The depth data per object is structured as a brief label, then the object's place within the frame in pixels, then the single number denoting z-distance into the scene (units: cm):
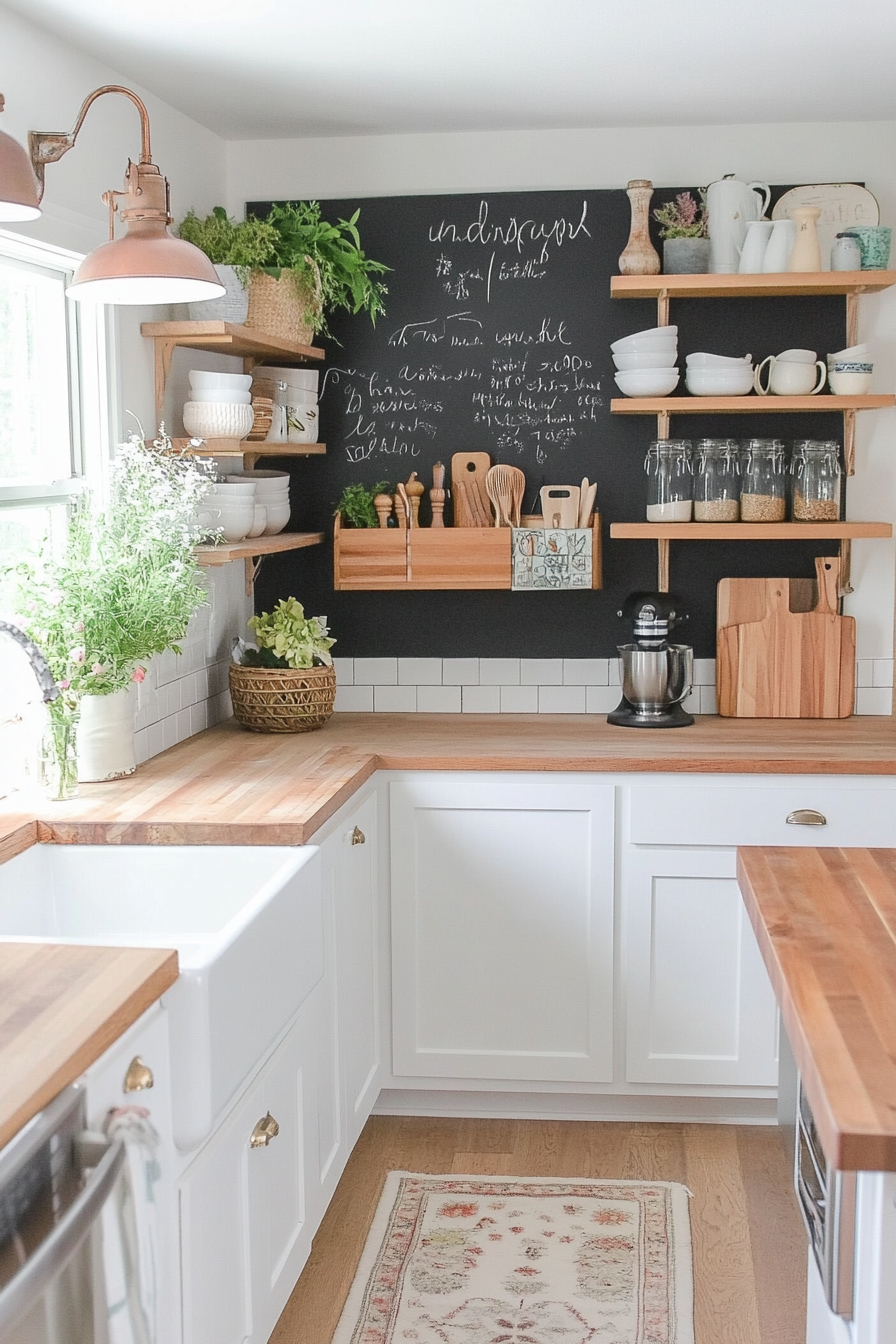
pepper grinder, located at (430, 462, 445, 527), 383
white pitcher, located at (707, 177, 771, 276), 362
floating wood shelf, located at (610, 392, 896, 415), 361
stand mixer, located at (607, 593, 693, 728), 364
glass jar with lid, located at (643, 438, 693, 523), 370
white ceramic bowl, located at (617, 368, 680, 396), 367
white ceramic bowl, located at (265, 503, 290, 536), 362
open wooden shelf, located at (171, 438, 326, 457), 327
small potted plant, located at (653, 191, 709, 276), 368
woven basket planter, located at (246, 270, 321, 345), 349
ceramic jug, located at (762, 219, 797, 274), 358
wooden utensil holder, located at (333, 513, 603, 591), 376
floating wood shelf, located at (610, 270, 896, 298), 355
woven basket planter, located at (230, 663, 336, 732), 354
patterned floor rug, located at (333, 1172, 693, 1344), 263
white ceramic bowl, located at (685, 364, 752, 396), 365
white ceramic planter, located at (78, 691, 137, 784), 295
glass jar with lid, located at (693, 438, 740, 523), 368
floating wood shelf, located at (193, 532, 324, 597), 316
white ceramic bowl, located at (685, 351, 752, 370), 364
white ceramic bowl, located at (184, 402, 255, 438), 328
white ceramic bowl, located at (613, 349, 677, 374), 366
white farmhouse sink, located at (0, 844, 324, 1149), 208
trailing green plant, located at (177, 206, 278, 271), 341
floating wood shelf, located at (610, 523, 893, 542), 362
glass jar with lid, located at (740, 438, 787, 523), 366
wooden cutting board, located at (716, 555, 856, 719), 379
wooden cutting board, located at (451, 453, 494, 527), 387
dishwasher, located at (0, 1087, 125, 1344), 138
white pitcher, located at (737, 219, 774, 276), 359
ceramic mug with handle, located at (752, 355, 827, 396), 363
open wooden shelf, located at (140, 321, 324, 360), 319
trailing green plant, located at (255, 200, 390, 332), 357
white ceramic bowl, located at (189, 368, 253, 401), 329
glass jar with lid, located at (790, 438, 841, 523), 366
